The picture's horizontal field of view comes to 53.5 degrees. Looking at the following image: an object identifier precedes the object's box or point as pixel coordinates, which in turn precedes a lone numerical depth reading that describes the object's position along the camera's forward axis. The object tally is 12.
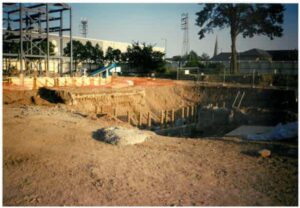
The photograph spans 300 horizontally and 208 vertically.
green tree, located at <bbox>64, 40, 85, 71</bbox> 41.28
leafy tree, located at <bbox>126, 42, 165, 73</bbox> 37.12
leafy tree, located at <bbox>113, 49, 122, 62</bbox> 44.39
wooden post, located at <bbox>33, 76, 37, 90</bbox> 18.62
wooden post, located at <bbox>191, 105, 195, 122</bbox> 21.73
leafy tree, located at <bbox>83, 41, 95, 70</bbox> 41.59
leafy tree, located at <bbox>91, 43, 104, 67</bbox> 42.84
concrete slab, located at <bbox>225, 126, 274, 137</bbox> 12.61
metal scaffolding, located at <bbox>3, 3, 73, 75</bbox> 21.62
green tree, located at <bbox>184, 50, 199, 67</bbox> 38.38
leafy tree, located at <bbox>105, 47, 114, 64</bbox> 44.44
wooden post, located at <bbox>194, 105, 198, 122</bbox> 22.06
